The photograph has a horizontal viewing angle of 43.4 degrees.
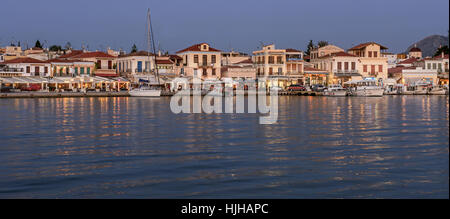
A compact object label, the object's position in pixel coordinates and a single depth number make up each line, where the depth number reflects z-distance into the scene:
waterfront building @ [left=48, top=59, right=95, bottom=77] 85.00
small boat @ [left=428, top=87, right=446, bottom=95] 87.50
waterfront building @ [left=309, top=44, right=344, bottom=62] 99.44
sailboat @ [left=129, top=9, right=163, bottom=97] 77.62
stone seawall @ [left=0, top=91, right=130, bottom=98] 73.50
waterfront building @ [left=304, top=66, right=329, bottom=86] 93.56
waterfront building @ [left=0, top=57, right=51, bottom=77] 81.96
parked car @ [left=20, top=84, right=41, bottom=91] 81.00
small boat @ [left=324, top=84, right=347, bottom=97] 81.25
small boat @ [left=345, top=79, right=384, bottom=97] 80.56
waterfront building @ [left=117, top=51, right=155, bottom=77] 87.31
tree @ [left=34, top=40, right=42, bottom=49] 124.39
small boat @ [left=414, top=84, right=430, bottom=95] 88.38
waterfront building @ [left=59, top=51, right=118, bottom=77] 88.58
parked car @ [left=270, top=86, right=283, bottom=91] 86.88
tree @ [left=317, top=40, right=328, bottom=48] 128.56
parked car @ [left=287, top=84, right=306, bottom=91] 89.12
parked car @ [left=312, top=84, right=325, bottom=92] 87.94
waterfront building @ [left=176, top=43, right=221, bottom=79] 89.38
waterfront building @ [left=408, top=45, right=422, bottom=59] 133.38
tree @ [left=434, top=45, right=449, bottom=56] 115.56
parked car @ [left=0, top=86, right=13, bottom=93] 77.42
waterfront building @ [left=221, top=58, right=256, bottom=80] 91.44
